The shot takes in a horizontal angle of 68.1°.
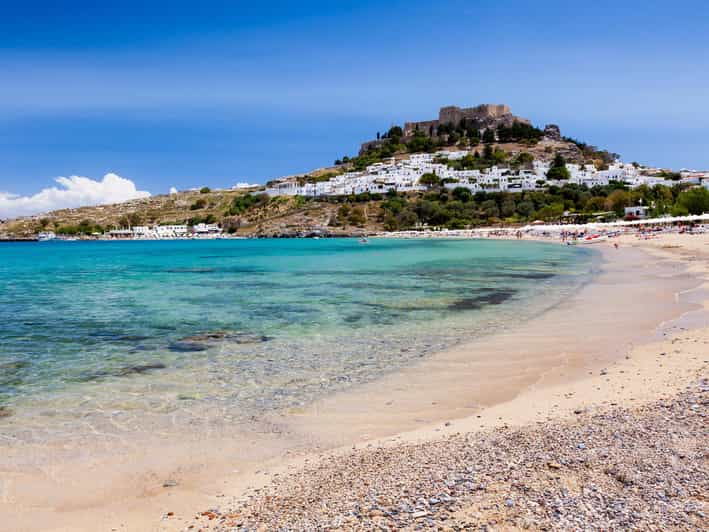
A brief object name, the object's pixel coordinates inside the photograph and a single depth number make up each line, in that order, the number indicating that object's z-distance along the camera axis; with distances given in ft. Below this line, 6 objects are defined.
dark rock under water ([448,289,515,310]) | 49.65
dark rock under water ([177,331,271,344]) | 36.37
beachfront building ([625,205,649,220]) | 248.73
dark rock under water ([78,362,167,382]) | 27.53
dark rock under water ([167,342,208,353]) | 33.74
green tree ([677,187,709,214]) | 201.36
